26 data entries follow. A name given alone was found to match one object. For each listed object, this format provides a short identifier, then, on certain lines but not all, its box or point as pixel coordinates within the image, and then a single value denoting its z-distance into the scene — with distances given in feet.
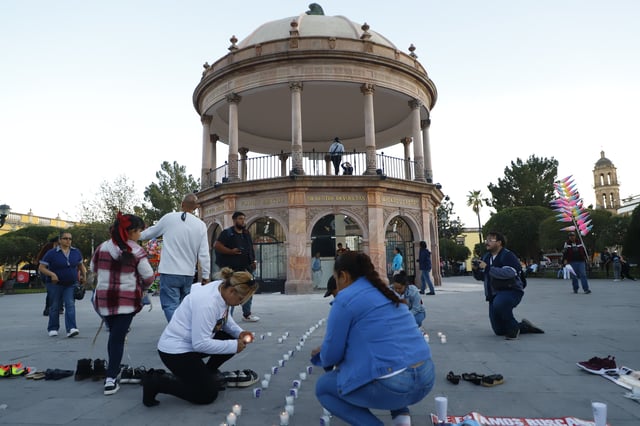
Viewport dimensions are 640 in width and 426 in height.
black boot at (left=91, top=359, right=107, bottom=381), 14.29
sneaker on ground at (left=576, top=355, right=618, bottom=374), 13.75
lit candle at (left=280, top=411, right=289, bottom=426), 9.75
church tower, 311.27
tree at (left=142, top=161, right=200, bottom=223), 156.97
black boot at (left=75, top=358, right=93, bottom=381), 14.30
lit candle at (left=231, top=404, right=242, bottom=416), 10.45
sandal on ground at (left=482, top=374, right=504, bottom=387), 12.78
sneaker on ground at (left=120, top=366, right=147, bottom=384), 13.82
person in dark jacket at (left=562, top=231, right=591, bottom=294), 44.29
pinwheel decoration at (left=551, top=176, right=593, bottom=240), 74.33
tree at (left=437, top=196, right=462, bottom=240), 214.28
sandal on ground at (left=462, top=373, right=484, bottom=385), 13.03
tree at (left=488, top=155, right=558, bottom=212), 168.25
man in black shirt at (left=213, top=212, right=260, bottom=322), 25.72
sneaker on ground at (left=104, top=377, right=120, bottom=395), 12.65
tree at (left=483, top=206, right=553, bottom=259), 135.44
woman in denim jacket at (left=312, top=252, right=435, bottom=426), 8.19
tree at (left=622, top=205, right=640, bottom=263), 86.69
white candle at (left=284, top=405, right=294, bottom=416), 10.45
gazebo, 59.41
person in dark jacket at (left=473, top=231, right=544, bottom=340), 20.62
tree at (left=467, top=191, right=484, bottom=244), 263.70
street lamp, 60.34
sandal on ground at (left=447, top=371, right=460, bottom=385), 13.14
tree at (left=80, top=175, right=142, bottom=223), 128.16
